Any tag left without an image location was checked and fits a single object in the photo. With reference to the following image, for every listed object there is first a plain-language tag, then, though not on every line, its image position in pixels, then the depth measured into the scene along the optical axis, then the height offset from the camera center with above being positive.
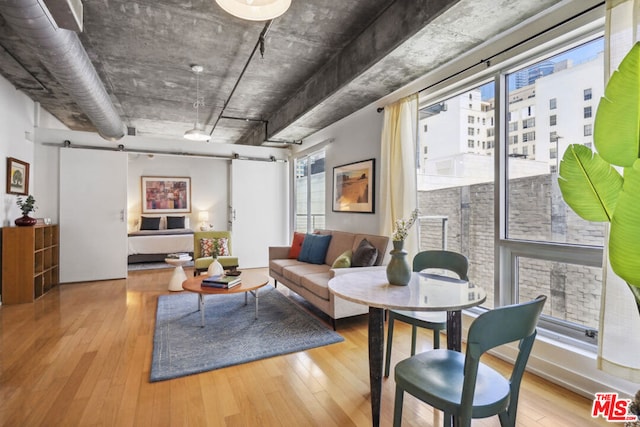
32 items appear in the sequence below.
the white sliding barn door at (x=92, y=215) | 5.07 -0.05
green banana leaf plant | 1.02 +0.19
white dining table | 1.50 -0.44
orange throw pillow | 4.77 -0.52
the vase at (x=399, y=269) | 1.88 -0.34
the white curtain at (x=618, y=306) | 1.72 -0.53
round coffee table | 3.18 -0.80
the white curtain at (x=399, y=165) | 3.42 +0.55
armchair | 4.77 -0.73
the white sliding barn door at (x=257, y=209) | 6.39 +0.07
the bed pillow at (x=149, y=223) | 7.49 -0.27
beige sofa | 3.15 -0.74
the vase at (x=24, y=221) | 4.10 -0.12
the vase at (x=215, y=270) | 3.69 -0.70
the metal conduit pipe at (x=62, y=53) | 2.07 +1.32
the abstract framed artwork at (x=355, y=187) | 4.23 +0.38
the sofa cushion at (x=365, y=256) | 3.32 -0.47
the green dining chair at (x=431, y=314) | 2.01 -0.70
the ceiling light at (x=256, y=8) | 1.64 +1.11
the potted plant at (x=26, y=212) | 4.11 +0.00
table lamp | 8.02 -0.13
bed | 6.61 -0.70
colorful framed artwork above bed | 7.82 +0.46
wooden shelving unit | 3.92 -0.69
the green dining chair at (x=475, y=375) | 1.06 -0.73
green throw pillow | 3.32 -0.54
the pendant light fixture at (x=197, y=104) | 3.74 +1.73
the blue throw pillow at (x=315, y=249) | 4.41 -0.52
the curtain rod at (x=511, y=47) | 2.02 +1.31
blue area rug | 2.48 -1.18
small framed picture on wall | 4.09 +0.49
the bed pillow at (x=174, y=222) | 7.69 -0.25
